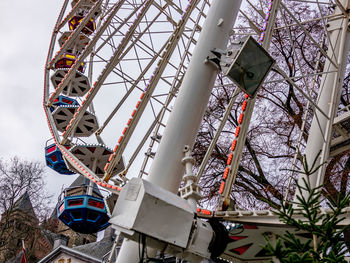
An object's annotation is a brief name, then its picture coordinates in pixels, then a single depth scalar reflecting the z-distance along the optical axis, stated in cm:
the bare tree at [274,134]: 1071
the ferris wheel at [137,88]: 631
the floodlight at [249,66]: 521
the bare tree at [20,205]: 2231
